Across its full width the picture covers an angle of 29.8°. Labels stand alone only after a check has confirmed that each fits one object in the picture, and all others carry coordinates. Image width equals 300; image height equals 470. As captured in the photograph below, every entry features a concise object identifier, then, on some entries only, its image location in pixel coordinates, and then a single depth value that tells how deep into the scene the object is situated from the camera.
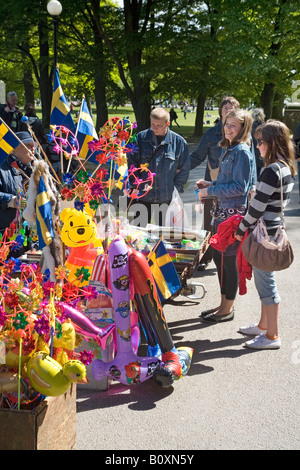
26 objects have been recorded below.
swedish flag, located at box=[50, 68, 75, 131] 4.20
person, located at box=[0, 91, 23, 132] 10.22
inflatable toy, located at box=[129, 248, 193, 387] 3.93
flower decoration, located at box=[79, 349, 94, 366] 3.06
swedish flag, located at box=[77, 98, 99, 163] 4.11
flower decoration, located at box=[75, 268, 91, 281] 3.31
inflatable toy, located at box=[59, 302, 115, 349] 3.68
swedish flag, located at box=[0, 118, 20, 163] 3.81
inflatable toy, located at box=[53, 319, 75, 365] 3.11
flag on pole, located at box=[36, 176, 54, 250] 3.53
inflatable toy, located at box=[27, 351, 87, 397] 2.87
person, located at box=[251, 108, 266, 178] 10.41
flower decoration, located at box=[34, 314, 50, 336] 2.81
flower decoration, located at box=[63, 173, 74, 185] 3.65
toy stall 2.89
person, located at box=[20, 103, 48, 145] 10.18
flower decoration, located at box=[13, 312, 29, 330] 2.77
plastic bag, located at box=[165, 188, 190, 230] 6.10
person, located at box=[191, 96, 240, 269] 6.72
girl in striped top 4.40
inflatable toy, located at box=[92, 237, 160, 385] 3.88
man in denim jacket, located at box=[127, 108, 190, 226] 5.95
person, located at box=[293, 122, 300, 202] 10.11
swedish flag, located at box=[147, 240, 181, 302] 4.39
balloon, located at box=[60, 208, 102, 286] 3.86
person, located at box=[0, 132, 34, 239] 5.59
